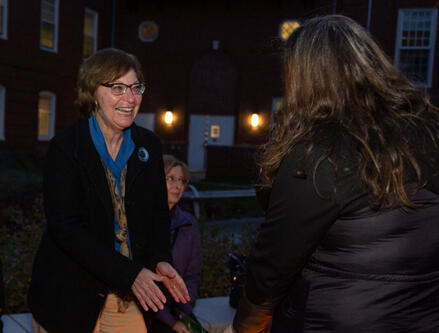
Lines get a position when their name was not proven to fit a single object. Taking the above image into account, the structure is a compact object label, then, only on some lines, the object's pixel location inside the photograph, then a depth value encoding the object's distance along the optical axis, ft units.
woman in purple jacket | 10.56
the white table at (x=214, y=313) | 11.35
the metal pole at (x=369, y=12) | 45.20
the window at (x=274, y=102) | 60.43
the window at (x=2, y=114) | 48.24
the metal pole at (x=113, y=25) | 61.46
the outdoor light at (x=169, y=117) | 63.52
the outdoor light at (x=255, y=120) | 61.21
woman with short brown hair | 6.59
